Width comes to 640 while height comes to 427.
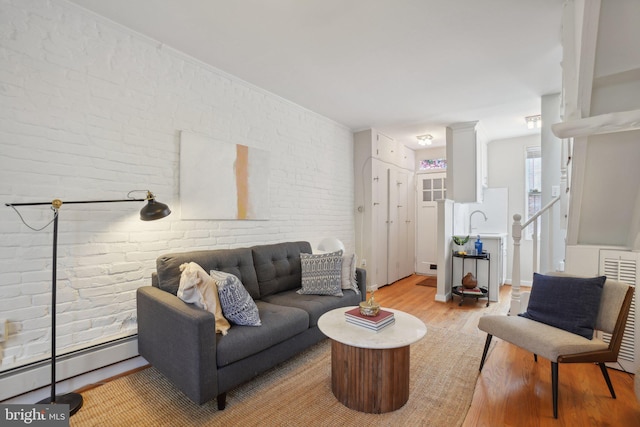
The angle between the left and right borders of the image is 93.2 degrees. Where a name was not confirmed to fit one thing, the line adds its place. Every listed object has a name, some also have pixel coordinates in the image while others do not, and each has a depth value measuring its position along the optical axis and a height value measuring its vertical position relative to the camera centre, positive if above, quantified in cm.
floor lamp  174 -45
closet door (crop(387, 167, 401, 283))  513 -26
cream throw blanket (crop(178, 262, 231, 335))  192 -52
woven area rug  172 -118
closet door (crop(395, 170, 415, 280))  547 -23
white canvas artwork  262 +31
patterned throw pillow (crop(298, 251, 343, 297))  286 -59
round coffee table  177 -92
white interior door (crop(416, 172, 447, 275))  593 -9
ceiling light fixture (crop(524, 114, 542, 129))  410 +130
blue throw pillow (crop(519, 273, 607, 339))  200 -61
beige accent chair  180 -78
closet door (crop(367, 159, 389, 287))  467 -15
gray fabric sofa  171 -77
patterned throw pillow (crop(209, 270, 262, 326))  201 -62
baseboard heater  177 -101
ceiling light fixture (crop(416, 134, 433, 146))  499 +126
